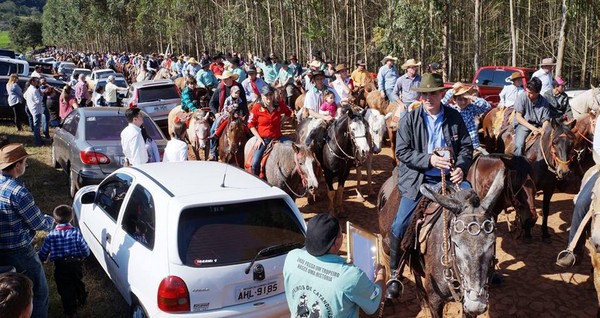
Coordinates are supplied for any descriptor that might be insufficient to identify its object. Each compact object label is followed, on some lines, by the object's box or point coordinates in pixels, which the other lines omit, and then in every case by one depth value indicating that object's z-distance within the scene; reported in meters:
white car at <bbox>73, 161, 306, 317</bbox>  4.37
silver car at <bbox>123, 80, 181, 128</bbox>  15.44
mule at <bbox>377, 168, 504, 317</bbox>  3.62
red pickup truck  17.02
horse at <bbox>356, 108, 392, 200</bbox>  10.65
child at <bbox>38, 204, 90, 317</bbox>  5.52
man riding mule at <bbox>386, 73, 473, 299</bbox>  4.87
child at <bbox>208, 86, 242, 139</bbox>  10.78
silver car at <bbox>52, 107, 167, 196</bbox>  9.28
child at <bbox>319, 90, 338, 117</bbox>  10.76
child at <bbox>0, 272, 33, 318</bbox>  2.89
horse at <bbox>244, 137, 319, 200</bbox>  8.24
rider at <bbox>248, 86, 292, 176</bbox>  9.15
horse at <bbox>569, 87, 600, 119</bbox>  10.51
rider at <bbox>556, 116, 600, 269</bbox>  5.43
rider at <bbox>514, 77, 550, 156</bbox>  8.81
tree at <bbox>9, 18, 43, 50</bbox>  132.00
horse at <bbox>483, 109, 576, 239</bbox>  7.93
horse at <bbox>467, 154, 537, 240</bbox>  7.01
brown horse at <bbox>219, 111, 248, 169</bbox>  10.30
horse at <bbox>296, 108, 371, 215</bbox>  8.99
